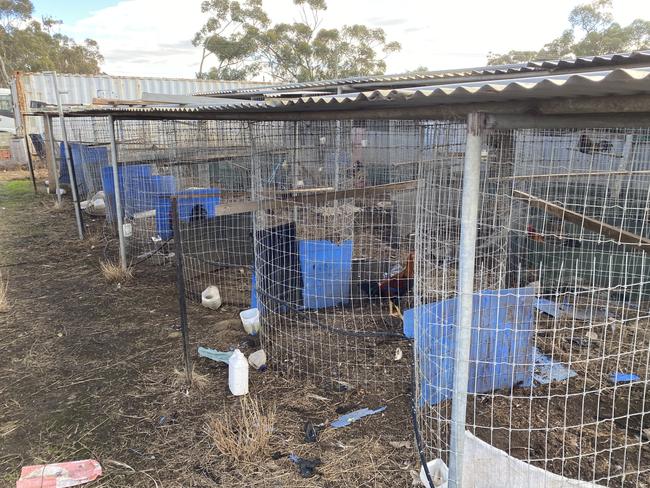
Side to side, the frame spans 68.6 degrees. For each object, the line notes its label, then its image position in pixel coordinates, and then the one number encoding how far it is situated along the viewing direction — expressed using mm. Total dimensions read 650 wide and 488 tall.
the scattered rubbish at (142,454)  3214
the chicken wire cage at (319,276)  4277
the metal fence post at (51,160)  10825
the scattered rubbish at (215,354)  4391
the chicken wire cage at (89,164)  10516
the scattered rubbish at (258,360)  4246
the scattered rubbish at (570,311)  4879
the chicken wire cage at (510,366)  2840
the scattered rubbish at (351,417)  3469
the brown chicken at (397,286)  5223
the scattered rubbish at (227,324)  5137
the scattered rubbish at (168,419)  3580
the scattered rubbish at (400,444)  3203
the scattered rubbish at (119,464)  3107
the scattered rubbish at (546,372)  3879
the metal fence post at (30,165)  13609
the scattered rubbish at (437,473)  2699
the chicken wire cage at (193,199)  6559
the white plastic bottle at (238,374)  3832
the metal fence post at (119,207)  6617
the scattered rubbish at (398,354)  4309
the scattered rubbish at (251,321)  4883
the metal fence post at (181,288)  3732
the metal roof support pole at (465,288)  2164
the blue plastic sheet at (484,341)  3189
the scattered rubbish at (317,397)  3797
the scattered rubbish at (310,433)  3316
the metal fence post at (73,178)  7871
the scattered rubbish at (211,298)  5637
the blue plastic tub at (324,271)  5125
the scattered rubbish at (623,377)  3896
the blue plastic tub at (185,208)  7016
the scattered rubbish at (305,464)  3002
